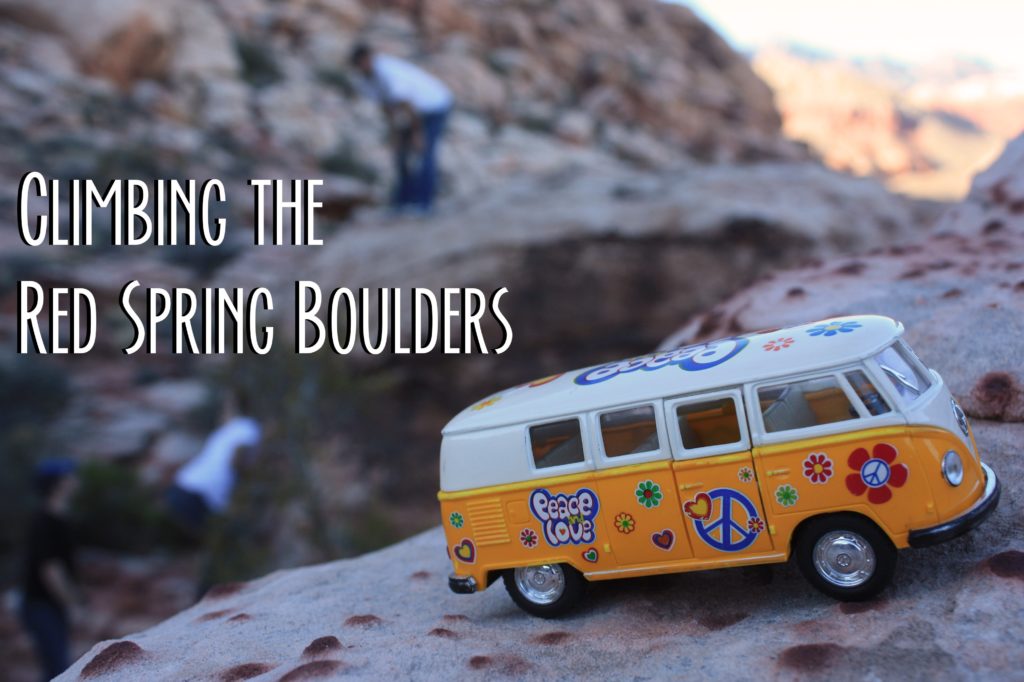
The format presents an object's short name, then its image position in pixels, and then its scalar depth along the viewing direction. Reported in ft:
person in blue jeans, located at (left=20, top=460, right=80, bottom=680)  20.52
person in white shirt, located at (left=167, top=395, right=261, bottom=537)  24.35
